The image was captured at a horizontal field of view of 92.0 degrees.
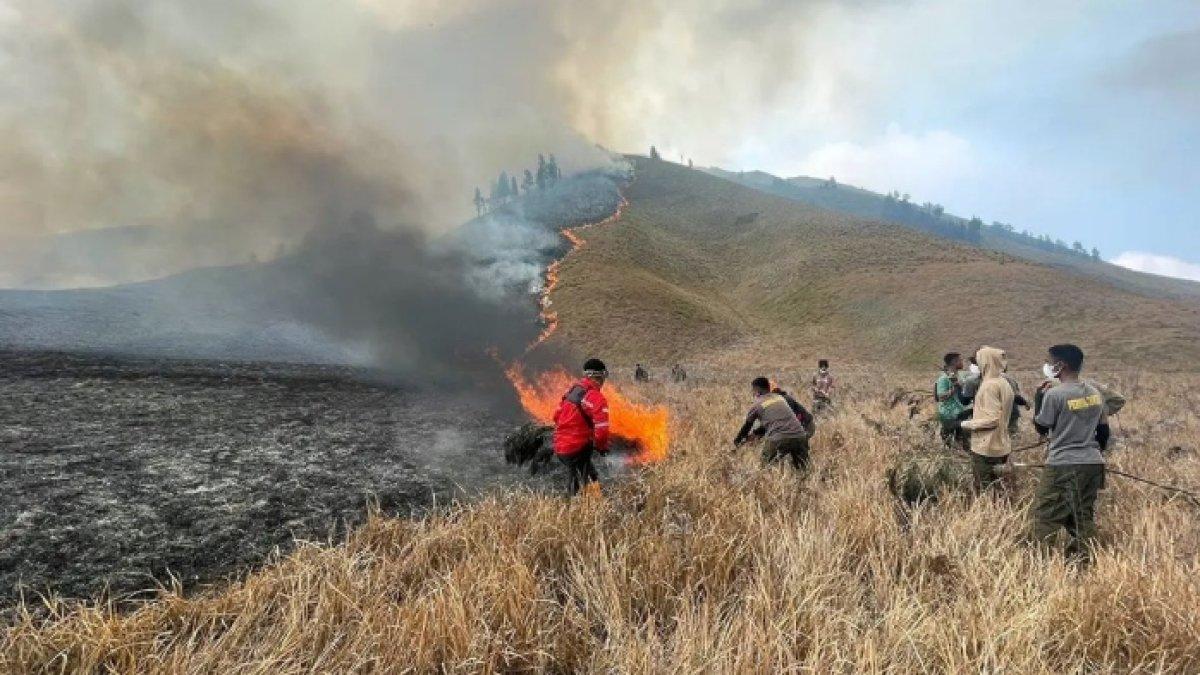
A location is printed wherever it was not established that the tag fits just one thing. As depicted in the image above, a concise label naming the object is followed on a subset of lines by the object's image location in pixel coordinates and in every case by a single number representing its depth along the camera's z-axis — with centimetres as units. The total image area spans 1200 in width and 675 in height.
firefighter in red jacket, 818
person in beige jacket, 730
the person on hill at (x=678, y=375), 3047
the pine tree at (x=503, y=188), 14950
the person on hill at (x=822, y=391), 1725
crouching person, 891
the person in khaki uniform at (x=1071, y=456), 585
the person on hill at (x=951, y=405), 1070
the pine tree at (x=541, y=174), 13938
